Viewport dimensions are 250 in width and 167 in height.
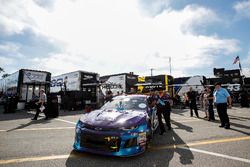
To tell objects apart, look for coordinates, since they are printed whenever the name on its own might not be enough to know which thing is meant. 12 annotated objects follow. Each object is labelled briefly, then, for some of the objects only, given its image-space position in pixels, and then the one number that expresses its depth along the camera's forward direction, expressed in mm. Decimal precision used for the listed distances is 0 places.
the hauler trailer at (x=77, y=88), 16531
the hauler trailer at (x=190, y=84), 22016
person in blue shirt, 7055
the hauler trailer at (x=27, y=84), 15602
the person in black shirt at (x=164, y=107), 6160
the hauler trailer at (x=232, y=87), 23344
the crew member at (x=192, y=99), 10828
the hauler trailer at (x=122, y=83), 23141
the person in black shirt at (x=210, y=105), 9297
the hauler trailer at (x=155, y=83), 21625
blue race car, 3502
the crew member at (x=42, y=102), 9906
